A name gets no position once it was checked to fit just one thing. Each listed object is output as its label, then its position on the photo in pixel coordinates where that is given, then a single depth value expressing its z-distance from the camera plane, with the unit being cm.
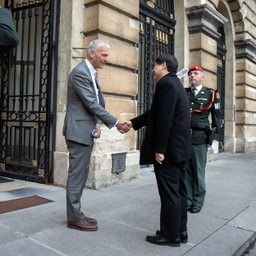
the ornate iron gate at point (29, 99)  549
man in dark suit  279
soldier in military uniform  416
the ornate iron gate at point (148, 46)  735
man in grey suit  313
